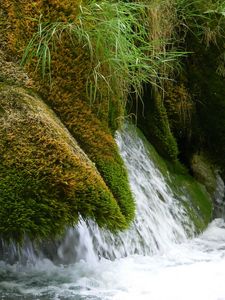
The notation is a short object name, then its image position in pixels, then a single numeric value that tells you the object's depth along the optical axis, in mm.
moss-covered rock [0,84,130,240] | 2863
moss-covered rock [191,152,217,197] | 6020
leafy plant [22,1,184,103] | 3539
